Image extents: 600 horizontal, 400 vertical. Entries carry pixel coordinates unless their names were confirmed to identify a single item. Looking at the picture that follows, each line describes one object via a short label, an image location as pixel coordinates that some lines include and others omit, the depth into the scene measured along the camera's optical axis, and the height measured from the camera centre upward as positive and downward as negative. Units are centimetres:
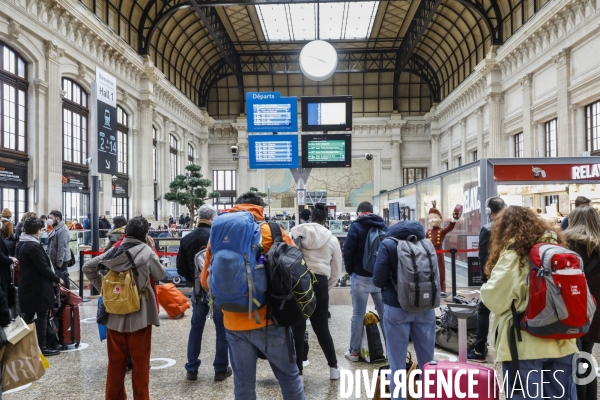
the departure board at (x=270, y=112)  1152 +235
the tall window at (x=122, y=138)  2398 +366
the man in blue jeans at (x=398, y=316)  347 -80
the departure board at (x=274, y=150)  1172 +144
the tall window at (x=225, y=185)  4104 +203
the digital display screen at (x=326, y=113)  1195 +240
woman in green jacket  258 -71
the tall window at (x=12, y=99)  1482 +362
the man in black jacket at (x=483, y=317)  486 -115
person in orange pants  361 -92
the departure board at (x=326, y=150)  1203 +147
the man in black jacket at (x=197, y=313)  447 -99
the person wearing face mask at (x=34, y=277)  510 -72
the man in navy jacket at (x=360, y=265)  473 -58
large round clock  1808 +572
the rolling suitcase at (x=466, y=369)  277 -98
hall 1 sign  705 +133
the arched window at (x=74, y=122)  1880 +363
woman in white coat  430 -54
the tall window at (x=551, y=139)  1997 +287
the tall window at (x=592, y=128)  1681 +281
